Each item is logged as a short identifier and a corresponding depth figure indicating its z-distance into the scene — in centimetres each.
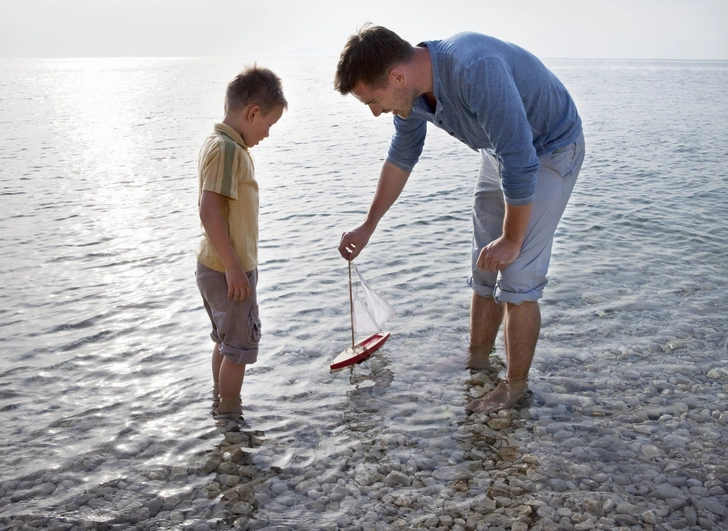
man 340
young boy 372
